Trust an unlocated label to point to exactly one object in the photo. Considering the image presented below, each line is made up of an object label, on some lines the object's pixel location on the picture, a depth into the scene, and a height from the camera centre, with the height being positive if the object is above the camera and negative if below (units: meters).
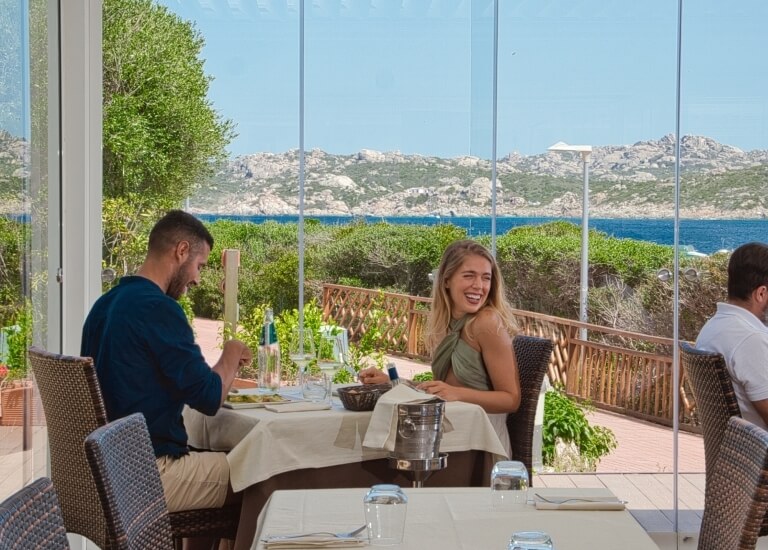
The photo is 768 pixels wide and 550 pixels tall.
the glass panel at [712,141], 5.52 +0.38
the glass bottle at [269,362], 4.24 -0.62
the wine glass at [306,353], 4.10 -0.58
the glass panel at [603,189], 5.57 +0.12
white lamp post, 5.67 -0.11
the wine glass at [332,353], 4.00 -0.57
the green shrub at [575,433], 5.61 -1.16
